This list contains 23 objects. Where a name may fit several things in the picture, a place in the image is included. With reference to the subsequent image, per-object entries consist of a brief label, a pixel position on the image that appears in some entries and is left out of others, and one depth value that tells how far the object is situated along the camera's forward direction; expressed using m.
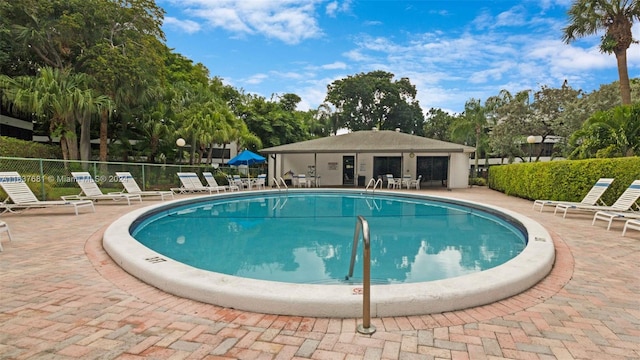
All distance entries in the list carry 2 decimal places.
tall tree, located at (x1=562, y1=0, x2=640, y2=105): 15.03
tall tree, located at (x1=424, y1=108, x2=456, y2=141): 45.34
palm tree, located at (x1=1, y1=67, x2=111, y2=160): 14.33
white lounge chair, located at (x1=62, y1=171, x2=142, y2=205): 10.36
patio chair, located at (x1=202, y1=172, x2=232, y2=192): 16.28
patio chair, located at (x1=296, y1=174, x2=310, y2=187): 20.60
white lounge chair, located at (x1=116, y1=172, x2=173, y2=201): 12.43
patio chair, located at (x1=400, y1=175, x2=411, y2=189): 19.63
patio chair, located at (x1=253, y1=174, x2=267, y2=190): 19.38
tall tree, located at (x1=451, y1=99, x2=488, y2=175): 29.34
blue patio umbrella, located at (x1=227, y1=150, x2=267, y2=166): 20.11
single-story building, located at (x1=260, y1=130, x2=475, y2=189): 20.10
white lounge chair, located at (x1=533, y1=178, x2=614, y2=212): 9.38
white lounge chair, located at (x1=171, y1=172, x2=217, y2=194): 15.17
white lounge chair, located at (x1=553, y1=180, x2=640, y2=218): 8.11
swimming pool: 2.84
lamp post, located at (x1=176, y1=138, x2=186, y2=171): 18.27
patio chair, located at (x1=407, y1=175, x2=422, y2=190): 19.46
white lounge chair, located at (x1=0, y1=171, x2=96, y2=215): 8.33
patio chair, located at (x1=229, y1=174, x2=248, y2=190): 18.56
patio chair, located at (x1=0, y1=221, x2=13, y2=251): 4.99
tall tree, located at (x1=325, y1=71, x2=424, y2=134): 41.88
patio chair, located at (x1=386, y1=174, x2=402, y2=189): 19.74
